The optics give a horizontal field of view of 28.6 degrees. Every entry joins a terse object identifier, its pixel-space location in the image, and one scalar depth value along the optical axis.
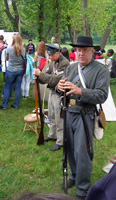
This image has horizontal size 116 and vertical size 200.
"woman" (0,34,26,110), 6.23
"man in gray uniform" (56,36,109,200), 2.85
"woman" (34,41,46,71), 5.97
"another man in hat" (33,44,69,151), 3.97
